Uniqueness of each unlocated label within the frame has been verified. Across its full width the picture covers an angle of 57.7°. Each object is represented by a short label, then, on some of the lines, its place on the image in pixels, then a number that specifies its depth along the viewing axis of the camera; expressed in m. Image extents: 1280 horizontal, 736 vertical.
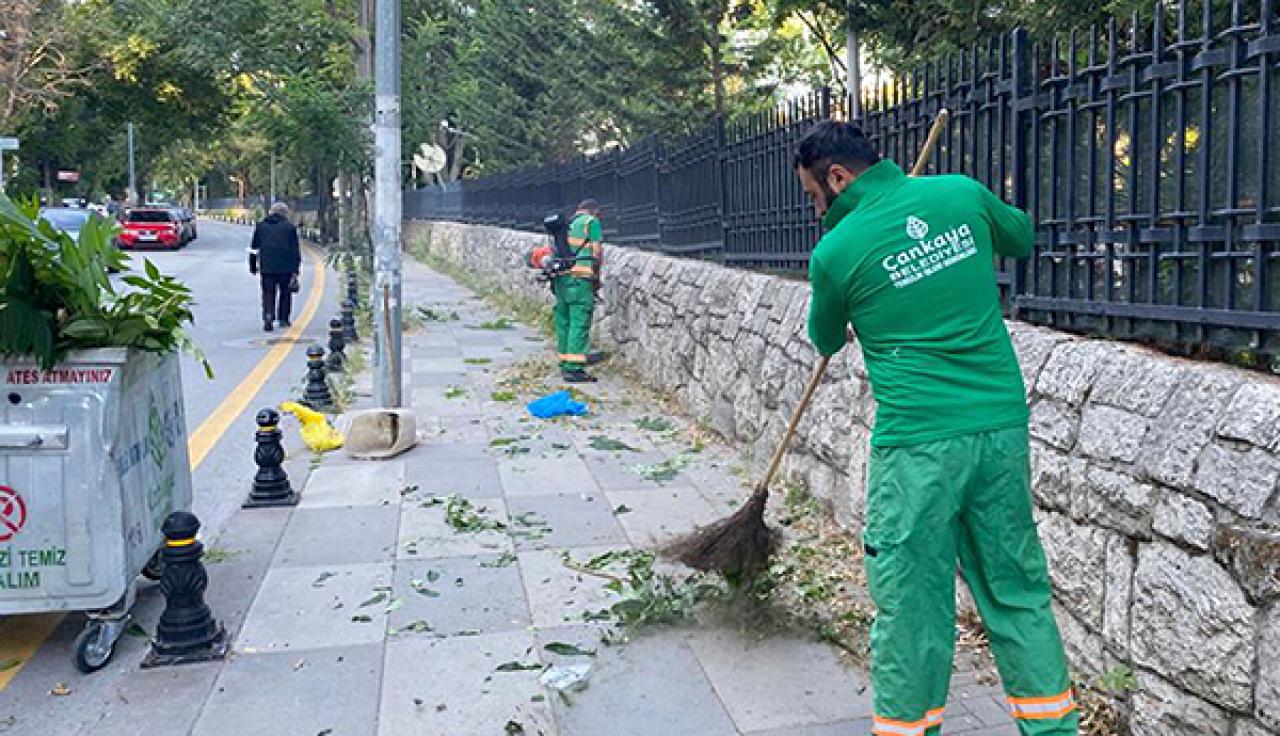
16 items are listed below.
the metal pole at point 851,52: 13.09
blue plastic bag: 9.83
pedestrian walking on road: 16.03
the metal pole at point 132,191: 63.60
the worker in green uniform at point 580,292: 11.55
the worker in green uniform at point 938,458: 3.48
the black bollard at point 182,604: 4.66
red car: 41.00
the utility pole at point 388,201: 9.23
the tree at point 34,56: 33.59
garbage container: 4.60
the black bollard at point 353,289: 16.84
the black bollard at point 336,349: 12.00
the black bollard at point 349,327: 14.41
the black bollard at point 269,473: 6.96
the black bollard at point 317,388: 9.96
